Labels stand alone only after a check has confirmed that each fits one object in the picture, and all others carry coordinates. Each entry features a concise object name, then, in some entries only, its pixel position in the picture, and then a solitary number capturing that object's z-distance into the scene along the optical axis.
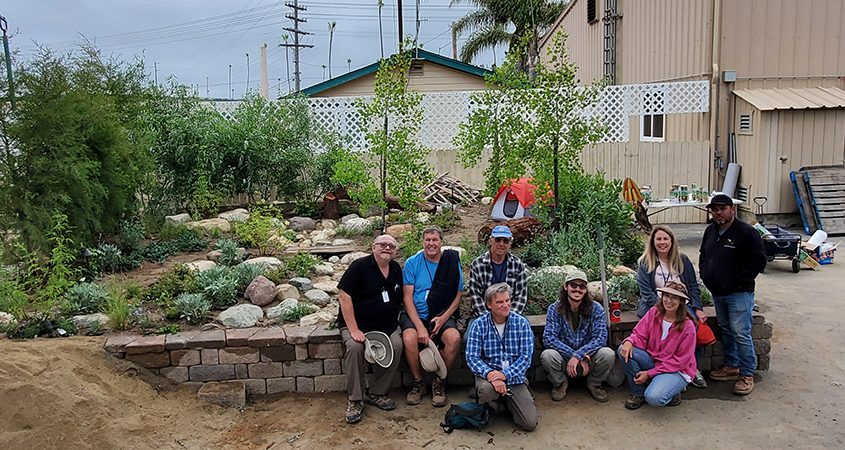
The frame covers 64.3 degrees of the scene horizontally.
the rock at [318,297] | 5.39
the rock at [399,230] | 7.53
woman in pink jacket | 4.14
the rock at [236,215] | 8.35
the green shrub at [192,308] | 4.86
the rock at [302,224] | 8.34
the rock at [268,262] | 6.05
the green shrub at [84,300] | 4.99
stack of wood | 9.57
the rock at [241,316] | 4.83
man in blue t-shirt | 4.43
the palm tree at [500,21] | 21.28
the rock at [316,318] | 4.84
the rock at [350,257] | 6.75
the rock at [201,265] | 6.00
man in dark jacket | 4.36
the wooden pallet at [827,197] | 9.32
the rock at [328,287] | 5.68
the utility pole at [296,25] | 31.62
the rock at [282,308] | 5.02
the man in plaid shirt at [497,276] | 4.58
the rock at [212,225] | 7.81
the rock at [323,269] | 6.26
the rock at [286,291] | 5.40
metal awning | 9.48
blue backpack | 3.97
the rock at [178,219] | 8.02
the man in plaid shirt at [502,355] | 3.99
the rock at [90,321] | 4.72
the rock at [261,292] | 5.25
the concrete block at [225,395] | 4.36
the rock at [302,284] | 5.69
